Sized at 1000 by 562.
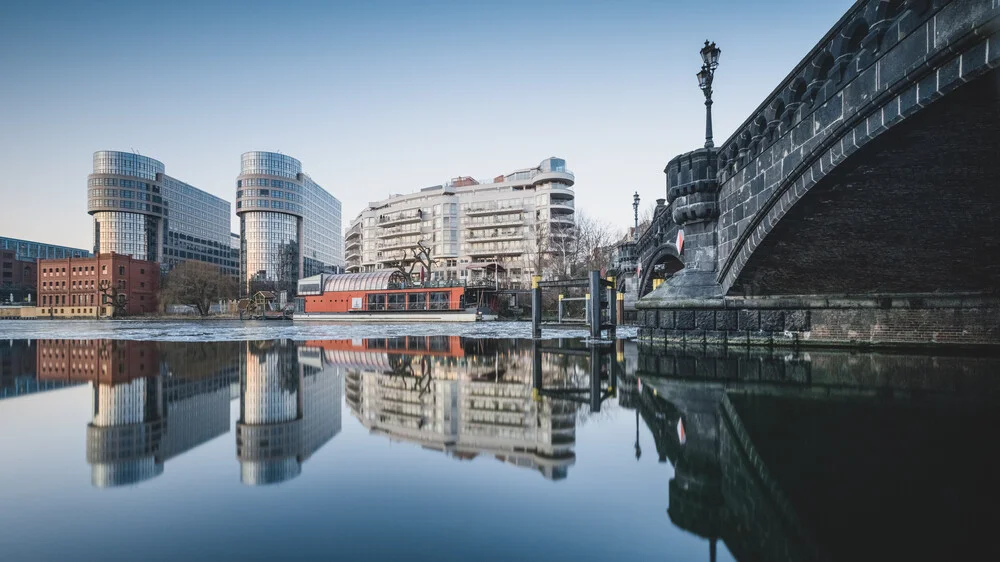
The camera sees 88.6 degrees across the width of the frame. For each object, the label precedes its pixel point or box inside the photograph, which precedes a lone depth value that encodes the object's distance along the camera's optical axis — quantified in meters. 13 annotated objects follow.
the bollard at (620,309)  25.84
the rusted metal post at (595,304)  14.78
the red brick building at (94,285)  78.00
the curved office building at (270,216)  113.25
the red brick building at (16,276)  103.50
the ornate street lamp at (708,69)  12.27
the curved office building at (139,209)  108.25
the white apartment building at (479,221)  67.81
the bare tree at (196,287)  66.00
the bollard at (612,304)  16.82
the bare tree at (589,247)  46.25
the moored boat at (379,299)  42.47
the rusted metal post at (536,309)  18.19
